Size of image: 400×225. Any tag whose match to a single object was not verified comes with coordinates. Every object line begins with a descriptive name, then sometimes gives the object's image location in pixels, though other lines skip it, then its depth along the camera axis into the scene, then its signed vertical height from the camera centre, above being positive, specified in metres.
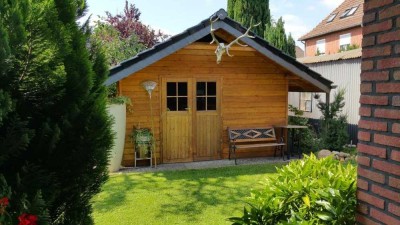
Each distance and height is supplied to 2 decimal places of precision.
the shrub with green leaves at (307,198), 2.61 -0.86
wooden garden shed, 8.57 +0.19
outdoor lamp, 8.23 +0.29
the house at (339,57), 13.34 +1.88
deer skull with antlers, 7.93 +1.32
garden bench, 9.17 -1.15
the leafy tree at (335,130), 10.40 -1.02
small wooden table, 9.41 -0.97
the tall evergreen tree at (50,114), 1.86 -0.11
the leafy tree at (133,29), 19.58 +4.28
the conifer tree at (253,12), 20.97 +5.63
